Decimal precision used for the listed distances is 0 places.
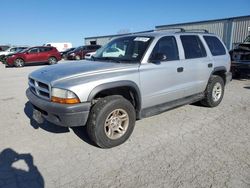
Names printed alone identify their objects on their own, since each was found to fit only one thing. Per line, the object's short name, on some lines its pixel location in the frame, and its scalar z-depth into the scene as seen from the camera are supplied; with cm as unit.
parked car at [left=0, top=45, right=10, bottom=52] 2713
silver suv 332
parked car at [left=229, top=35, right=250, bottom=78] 910
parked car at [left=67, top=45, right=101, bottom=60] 2427
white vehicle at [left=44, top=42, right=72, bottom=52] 3806
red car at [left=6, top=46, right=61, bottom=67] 1884
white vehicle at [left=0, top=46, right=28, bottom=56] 2453
